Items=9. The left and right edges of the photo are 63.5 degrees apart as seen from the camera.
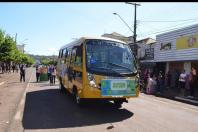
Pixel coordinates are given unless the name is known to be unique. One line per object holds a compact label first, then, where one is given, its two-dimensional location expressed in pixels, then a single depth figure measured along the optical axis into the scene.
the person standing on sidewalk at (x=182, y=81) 11.02
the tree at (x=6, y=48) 21.74
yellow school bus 5.61
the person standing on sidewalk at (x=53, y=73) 12.99
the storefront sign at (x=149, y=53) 16.41
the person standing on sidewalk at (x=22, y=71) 14.89
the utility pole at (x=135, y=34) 15.25
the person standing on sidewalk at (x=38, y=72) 14.99
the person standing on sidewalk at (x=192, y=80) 9.44
